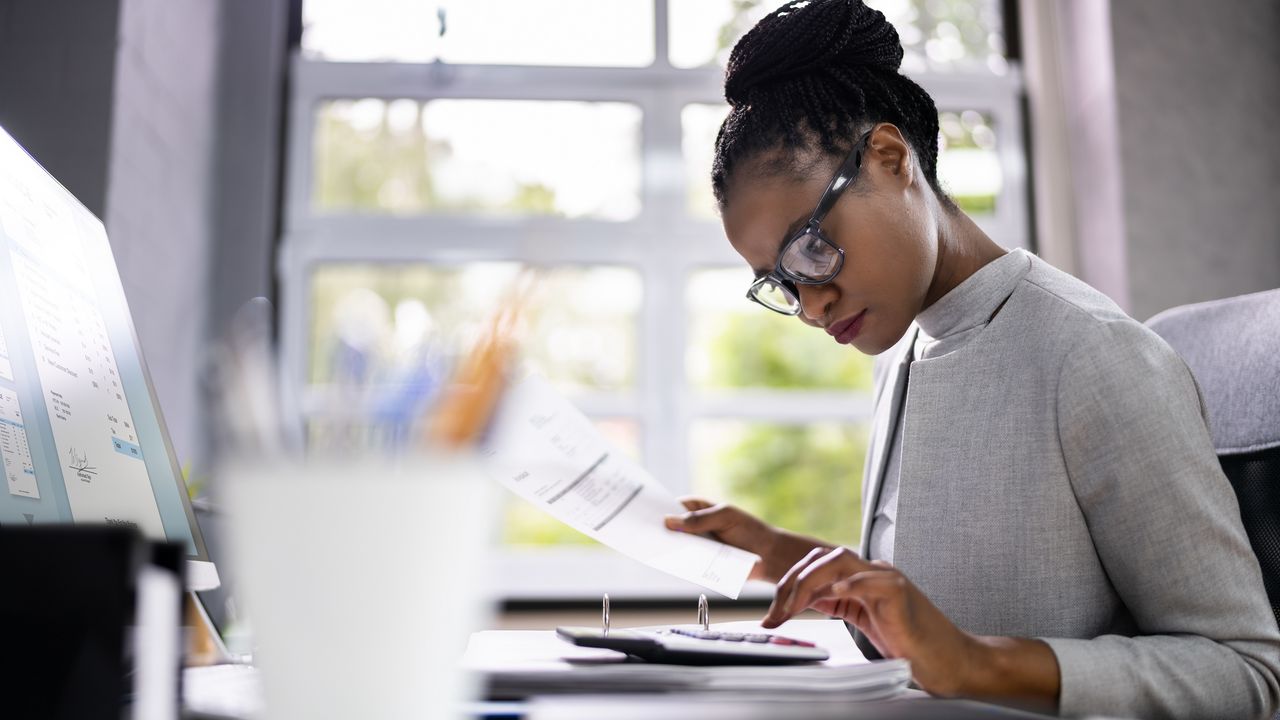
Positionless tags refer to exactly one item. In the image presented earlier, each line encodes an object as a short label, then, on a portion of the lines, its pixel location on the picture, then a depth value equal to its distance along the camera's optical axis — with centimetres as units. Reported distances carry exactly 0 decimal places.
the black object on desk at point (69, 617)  35
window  271
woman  70
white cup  32
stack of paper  51
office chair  94
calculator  58
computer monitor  59
